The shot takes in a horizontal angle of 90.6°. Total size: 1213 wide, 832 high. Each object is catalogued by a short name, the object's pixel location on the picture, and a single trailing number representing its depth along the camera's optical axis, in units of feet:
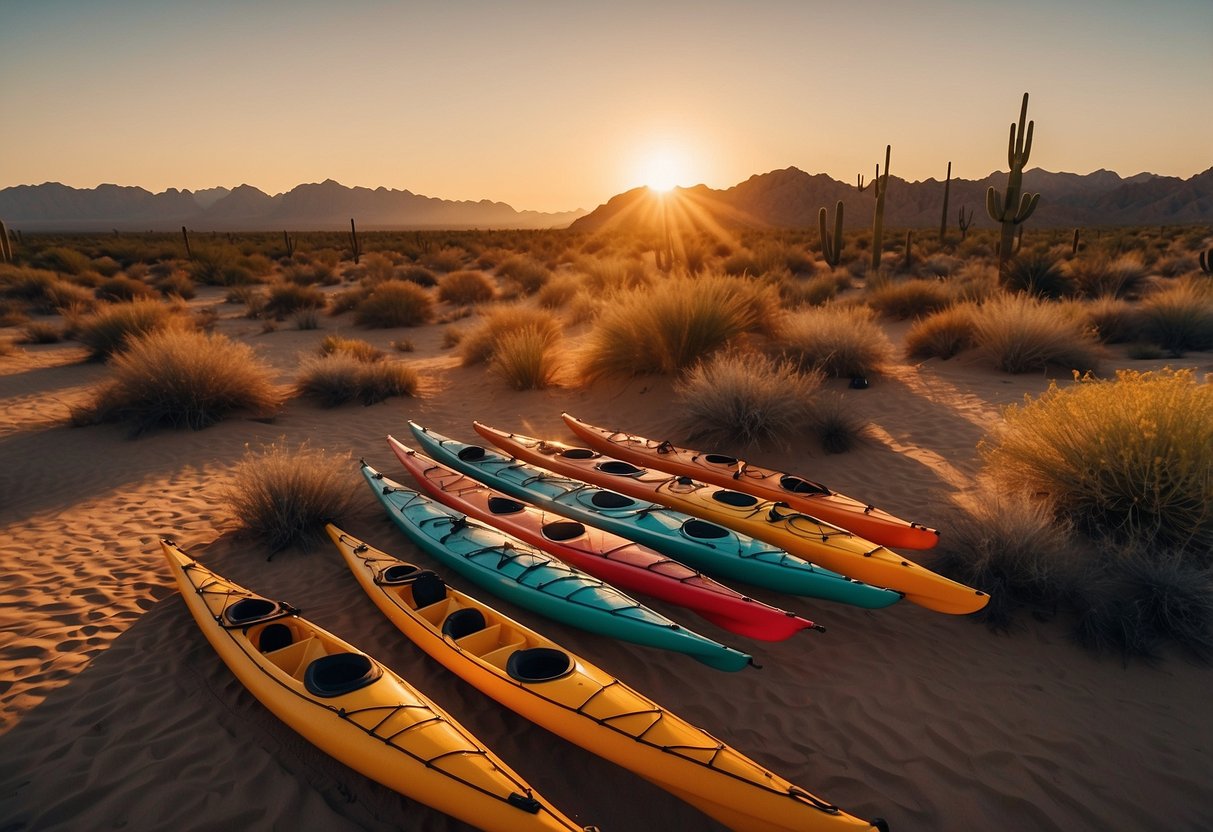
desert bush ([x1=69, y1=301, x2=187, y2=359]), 37.09
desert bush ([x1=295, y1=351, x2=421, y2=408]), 30.32
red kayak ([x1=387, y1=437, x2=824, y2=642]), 11.88
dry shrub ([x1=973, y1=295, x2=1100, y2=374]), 28.66
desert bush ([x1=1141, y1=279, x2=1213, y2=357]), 31.76
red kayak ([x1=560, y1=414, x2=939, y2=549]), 14.89
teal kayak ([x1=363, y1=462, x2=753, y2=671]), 11.19
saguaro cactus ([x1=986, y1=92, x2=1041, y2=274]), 43.21
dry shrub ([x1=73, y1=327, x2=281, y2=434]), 26.13
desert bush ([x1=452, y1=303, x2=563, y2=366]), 35.76
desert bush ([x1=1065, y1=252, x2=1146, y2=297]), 44.75
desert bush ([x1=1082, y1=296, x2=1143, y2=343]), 33.71
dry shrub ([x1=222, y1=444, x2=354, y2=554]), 16.88
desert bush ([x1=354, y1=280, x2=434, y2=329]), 49.78
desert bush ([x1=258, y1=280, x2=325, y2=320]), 54.03
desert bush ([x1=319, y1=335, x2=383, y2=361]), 36.19
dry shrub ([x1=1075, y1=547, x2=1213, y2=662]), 12.32
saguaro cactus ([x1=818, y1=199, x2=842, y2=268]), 58.70
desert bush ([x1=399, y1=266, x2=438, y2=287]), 70.69
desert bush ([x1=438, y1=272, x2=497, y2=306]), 59.57
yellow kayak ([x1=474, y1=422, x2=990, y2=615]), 12.80
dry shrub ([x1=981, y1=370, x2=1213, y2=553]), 14.25
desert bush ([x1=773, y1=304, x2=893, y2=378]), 28.89
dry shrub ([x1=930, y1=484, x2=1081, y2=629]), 13.50
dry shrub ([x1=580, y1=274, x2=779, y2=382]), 28.25
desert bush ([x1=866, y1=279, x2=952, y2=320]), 42.14
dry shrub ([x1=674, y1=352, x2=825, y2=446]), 22.24
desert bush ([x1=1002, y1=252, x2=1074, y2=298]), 43.47
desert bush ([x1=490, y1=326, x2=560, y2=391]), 31.12
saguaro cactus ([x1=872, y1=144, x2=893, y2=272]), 60.03
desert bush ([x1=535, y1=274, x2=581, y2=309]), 54.24
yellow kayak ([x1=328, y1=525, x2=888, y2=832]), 8.15
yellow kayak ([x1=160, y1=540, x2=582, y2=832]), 8.05
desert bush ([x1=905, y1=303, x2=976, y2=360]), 32.37
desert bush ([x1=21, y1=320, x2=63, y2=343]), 41.81
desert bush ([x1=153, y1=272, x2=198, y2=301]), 62.23
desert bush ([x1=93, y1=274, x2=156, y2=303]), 55.94
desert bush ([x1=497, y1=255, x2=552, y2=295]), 65.36
